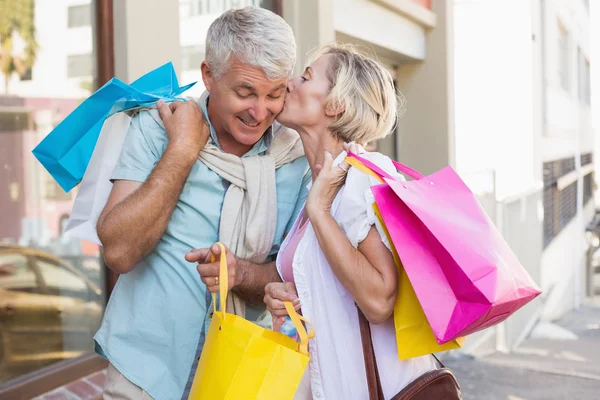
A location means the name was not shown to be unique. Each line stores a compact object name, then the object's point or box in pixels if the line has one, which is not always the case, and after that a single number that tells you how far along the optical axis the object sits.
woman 1.81
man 2.03
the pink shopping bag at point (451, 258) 1.64
